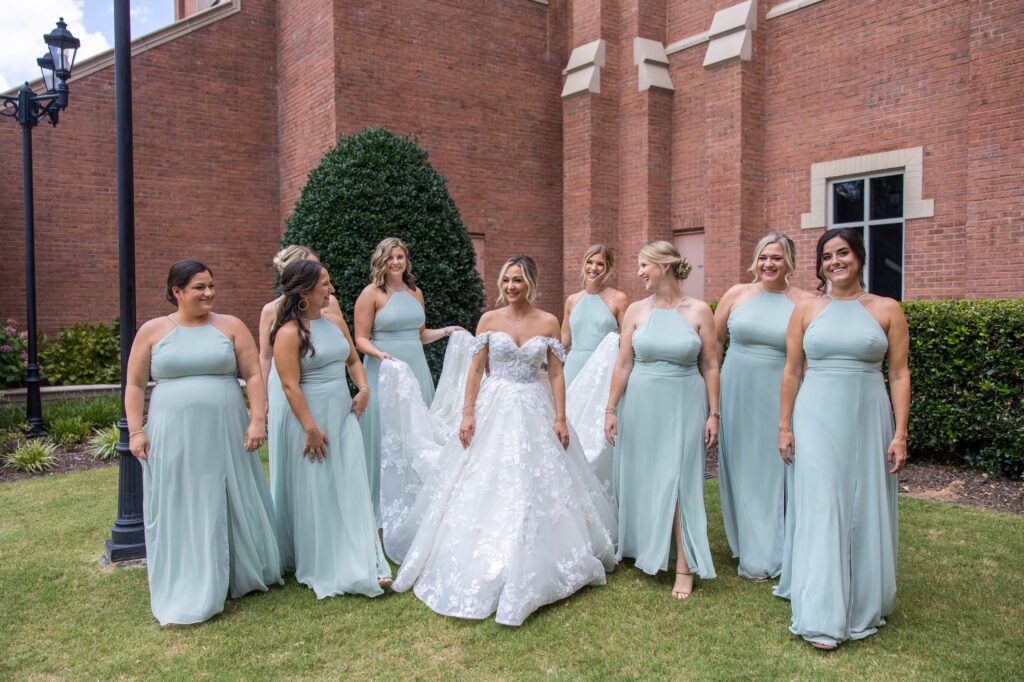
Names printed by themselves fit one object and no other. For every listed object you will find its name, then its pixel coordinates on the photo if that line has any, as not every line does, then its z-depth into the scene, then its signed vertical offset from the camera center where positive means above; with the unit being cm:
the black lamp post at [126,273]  546 +37
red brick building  1109 +332
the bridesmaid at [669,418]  482 -68
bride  445 -112
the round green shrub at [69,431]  1003 -149
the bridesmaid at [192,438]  444 -72
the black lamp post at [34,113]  1017 +293
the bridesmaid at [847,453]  400 -77
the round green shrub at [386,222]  955 +128
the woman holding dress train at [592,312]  670 +4
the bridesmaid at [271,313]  526 +5
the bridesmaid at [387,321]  627 -2
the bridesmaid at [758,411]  503 -67
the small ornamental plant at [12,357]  1159 -54
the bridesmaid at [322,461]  471 -94
